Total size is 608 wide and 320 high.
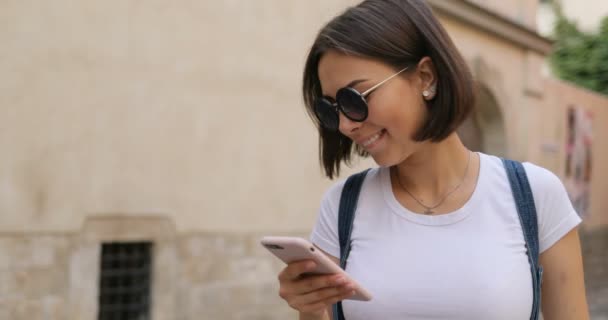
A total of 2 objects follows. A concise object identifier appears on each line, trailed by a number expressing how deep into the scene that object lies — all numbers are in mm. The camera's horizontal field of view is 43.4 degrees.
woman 1623
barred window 5230
